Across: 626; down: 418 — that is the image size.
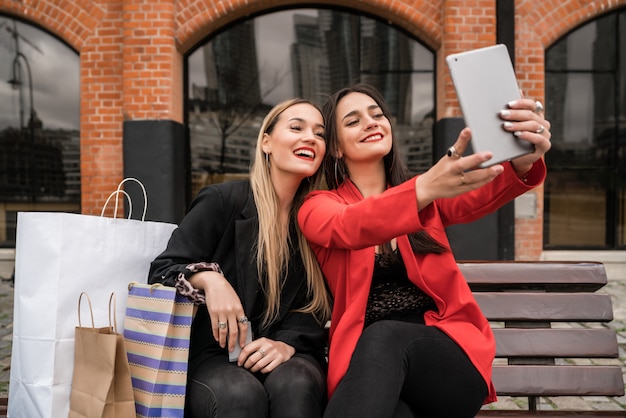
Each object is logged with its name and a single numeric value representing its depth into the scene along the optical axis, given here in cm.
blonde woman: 208
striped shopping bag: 193
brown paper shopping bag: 184
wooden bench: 254
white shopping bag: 195
